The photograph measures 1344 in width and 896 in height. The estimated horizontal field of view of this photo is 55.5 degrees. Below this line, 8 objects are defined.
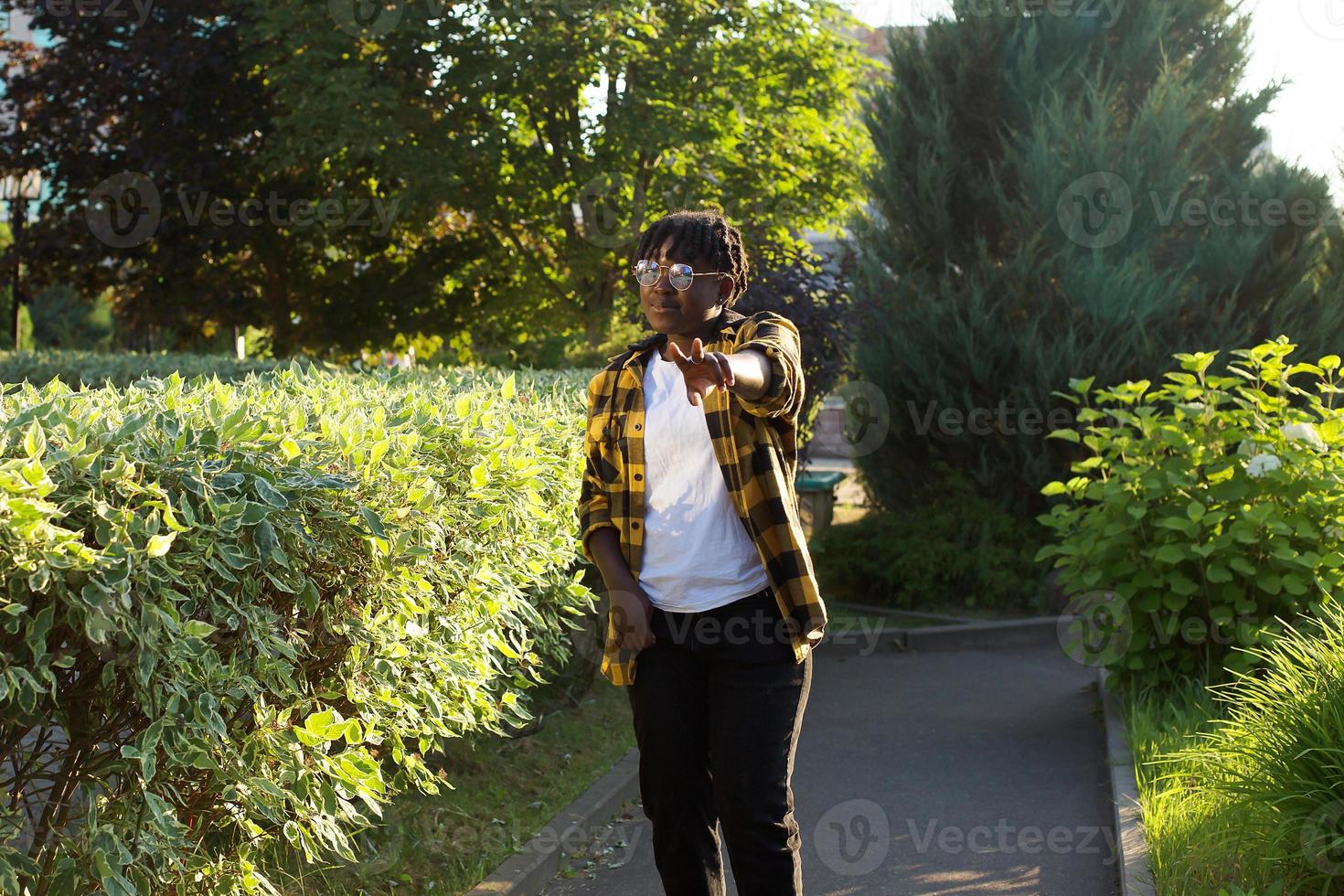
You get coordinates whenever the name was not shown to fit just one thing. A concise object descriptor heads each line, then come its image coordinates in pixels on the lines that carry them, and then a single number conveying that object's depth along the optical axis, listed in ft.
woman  10.41
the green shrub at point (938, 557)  36.27
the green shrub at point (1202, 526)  19.58
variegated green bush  8.66
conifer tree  37.06
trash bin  41.60
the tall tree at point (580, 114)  49.03
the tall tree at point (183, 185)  55.01
